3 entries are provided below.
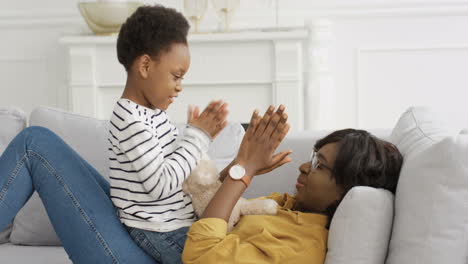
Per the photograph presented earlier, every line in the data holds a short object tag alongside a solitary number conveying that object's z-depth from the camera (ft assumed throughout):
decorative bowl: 11.11
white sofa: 6.41
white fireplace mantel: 11.14
